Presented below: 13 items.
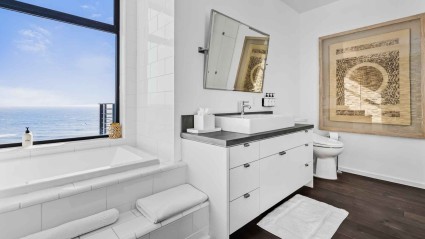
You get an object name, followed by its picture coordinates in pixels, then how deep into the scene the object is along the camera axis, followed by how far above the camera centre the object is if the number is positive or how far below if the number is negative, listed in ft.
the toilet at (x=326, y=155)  8.41 -1.56
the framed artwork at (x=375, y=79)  7.83 +1.71
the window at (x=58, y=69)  5.88 +1.62
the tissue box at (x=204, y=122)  5.67 -0.10
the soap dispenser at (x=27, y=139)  5.77 -0.61
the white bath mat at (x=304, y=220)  5.22 -2.89
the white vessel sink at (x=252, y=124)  5.44 -0.15
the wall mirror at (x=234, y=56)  6.30 +2.20
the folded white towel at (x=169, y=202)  4.21 -1.91
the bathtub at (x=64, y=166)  3.97 -1.27
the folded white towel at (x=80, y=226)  3.44 -1.98
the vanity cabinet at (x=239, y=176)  4.72 -1.51
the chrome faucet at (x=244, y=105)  7.27 +0.49
